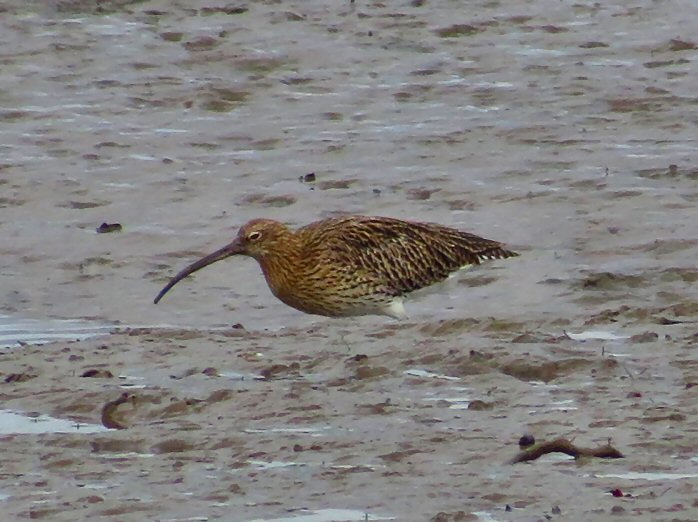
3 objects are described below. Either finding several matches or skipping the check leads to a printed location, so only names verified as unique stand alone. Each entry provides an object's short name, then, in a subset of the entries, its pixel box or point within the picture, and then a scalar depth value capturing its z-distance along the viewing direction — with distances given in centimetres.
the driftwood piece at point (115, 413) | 1719
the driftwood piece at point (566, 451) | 1476
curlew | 2259
